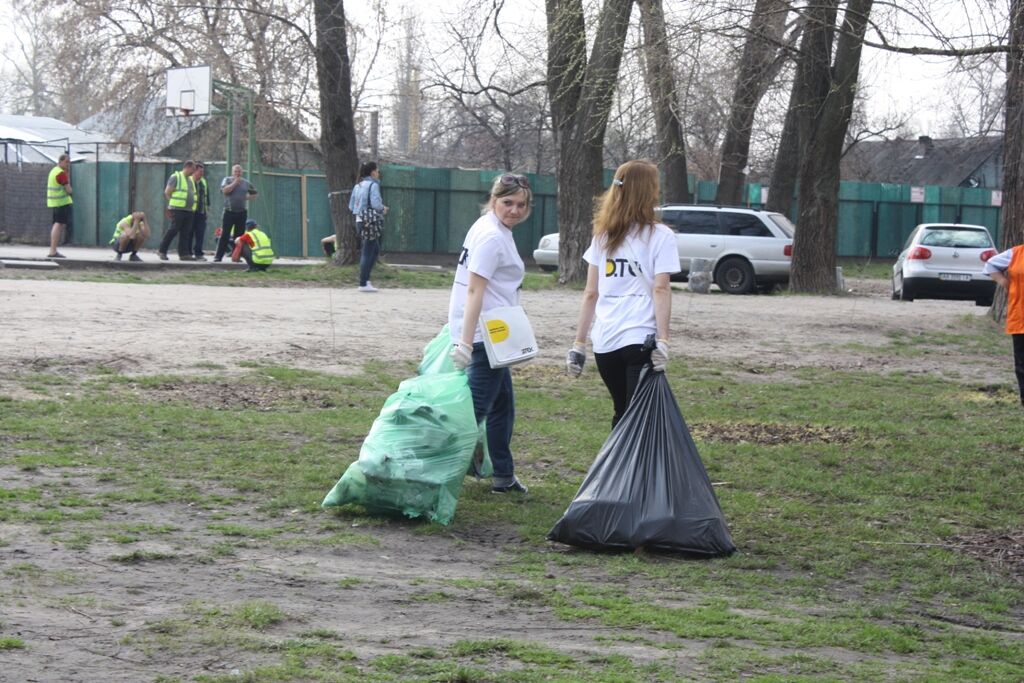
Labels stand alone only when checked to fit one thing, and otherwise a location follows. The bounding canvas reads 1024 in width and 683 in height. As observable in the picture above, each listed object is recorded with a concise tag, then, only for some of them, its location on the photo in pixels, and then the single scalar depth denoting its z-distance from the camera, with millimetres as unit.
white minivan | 23422
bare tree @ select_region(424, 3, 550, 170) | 39250
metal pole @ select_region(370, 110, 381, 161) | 36531
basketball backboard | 27234
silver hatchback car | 21766
